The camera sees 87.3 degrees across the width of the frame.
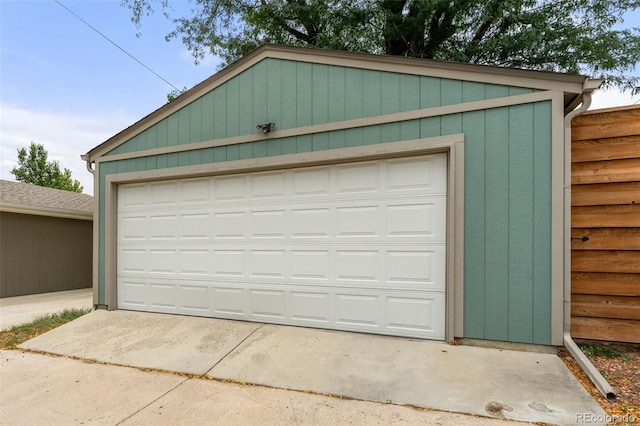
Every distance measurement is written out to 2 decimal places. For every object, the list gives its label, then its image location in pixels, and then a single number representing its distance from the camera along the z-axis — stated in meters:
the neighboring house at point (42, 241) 7.75
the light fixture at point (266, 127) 4.48
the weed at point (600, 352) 3.33
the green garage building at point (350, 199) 3.40
